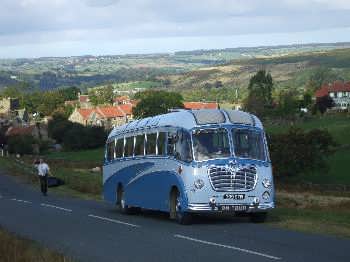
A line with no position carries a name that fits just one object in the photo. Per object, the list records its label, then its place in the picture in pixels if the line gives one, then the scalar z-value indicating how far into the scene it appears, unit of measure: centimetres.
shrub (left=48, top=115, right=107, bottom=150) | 12862
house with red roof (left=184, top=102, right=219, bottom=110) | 18690
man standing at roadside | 3950
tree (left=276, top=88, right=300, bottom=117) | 15288
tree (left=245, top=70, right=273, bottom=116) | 15888
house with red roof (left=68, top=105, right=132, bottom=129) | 18800
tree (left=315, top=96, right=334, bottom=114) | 16688
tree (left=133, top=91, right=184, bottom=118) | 16650
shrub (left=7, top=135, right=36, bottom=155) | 12619
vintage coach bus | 2080
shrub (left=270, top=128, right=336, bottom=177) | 6762
